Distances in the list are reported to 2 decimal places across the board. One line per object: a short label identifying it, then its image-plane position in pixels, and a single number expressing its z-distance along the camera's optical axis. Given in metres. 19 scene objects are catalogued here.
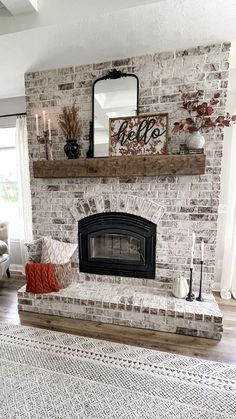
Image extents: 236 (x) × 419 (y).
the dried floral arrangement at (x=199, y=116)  2.24
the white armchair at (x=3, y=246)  3.39
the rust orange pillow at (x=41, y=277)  2.59
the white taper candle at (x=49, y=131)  2.72
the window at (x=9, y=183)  3.79
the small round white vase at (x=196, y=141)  2.27
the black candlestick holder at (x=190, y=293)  2.43
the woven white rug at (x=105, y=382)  1.55
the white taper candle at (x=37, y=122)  2.81
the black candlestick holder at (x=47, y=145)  2.76
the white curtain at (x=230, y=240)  2.87
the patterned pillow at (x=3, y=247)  3.35
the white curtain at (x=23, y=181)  3.50
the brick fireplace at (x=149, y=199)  2.32
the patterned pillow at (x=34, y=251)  2.82
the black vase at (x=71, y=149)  2.65
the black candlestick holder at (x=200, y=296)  2.45
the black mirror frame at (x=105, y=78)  2.51
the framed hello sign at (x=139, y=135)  2.45
